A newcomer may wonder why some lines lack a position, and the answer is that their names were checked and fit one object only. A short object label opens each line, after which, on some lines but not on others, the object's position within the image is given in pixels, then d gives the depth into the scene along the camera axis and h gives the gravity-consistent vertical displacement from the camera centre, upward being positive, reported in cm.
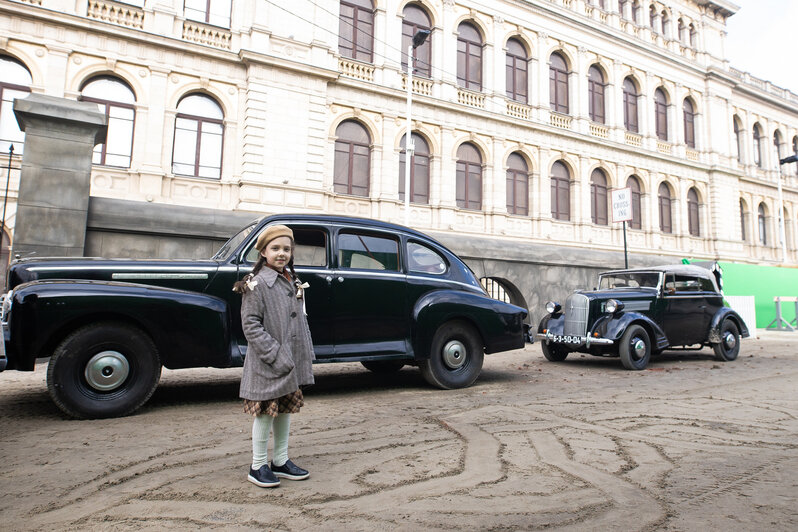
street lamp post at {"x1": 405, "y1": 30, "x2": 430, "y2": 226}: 1679 +597
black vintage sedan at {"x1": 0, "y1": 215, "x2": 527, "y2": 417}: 423 -5
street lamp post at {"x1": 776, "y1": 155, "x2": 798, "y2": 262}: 3146 +537
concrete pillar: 741 +201
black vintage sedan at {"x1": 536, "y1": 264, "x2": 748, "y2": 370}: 852 -5
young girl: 291 -27
